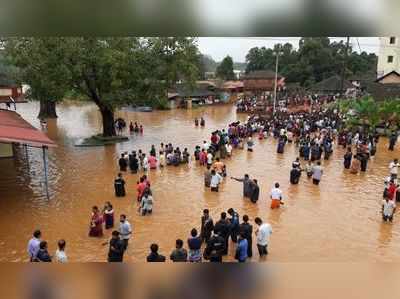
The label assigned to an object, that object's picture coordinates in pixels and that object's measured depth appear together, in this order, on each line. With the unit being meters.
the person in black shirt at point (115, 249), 8.41
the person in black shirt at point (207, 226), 10.34
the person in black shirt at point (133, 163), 17.98
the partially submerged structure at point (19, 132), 12.56
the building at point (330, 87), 53.00
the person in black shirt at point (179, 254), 7.81
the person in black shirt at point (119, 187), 14.53
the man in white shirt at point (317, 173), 16.20
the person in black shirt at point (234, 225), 10.32
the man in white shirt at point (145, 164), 18.39
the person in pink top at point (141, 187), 13.39
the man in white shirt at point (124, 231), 10.18
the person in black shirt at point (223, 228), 10.09
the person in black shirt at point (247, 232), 9.70
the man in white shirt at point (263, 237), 9.67
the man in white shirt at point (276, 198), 13.32
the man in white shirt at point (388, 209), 12.37
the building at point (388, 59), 52.71
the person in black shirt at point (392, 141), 23.58
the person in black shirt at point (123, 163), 18.22
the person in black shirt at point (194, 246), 8.62
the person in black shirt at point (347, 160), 18.75
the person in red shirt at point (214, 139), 22.56
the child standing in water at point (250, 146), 22.98
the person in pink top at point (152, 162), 18.69
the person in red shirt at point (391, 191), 13.45
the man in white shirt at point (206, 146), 20.67
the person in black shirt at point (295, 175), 16.42
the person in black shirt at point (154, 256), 7.33
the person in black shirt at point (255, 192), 14.01
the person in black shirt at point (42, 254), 7.91
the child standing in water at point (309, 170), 17.23
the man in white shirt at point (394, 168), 17.06
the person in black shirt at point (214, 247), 8.69
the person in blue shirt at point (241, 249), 9.12
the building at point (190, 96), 54.06
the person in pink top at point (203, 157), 19.52
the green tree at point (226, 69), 84.05
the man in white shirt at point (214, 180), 15.18
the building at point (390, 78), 47.94
